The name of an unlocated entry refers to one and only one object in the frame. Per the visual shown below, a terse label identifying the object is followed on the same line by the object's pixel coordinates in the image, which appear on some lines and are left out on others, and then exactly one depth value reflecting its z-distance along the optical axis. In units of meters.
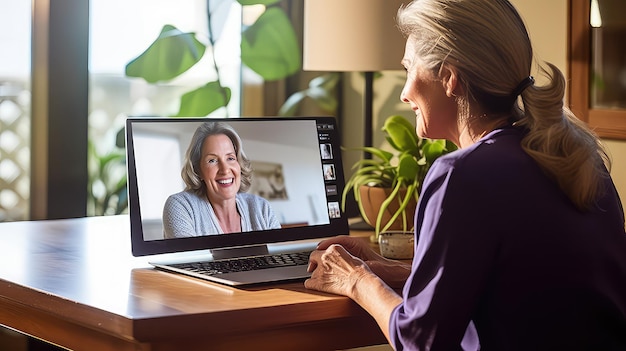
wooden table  1.59
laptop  1.99
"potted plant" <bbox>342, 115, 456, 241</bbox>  2.46
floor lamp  2.73
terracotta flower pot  2.46
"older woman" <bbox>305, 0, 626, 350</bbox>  1.48
